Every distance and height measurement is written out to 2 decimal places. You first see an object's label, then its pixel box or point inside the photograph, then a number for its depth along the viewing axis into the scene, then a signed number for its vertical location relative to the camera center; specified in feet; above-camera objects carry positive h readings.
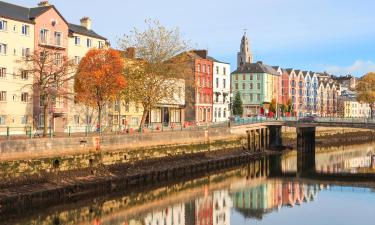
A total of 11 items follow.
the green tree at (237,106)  373.20 +12.27
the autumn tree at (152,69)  205.26 +21.46
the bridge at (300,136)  195.29 -7.14
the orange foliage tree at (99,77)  190.08 +16.85
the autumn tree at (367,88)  458.09 +31.47
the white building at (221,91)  320.50 +20.40
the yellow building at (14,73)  185.78 +18.12
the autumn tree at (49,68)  173.58 +19.75
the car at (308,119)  254.51 +1.98
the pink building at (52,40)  197.57 +32.51
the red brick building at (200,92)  295.69 +18.05
